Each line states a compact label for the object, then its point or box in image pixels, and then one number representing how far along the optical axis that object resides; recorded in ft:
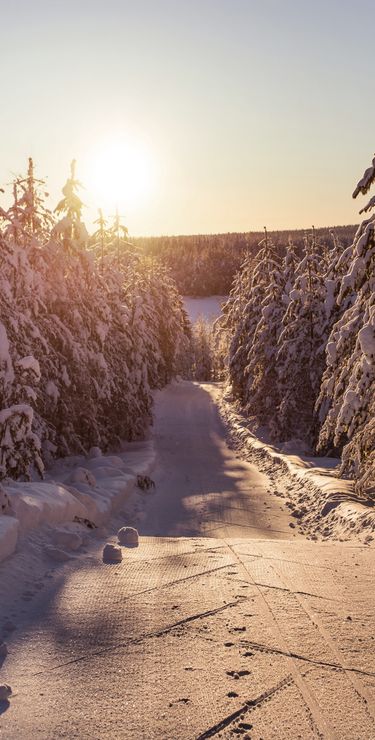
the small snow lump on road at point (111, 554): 24.21
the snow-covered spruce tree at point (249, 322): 111.86
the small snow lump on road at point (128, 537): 28.53
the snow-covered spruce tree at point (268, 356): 88.12
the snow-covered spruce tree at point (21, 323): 35.09
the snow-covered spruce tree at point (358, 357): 27.55
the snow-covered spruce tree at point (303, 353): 71.77
